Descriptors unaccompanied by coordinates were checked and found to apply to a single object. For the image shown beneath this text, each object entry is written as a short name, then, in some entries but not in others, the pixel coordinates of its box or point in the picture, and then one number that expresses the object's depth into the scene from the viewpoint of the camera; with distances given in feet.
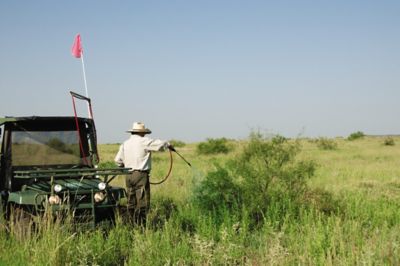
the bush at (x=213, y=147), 115.24
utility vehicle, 23.04
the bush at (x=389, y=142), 157.36
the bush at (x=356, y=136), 220.23
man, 28.78
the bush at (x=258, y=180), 29.78
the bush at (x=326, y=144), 135.85
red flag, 32.14
